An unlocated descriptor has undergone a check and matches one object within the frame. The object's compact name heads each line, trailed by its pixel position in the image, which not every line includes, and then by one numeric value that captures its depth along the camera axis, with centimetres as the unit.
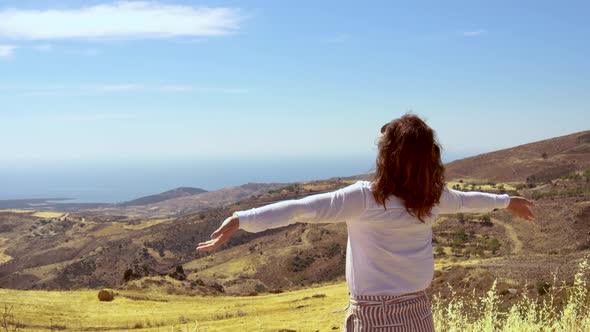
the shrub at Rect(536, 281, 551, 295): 1215
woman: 288
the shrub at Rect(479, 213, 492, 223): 3991
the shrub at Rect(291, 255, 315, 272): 3929
